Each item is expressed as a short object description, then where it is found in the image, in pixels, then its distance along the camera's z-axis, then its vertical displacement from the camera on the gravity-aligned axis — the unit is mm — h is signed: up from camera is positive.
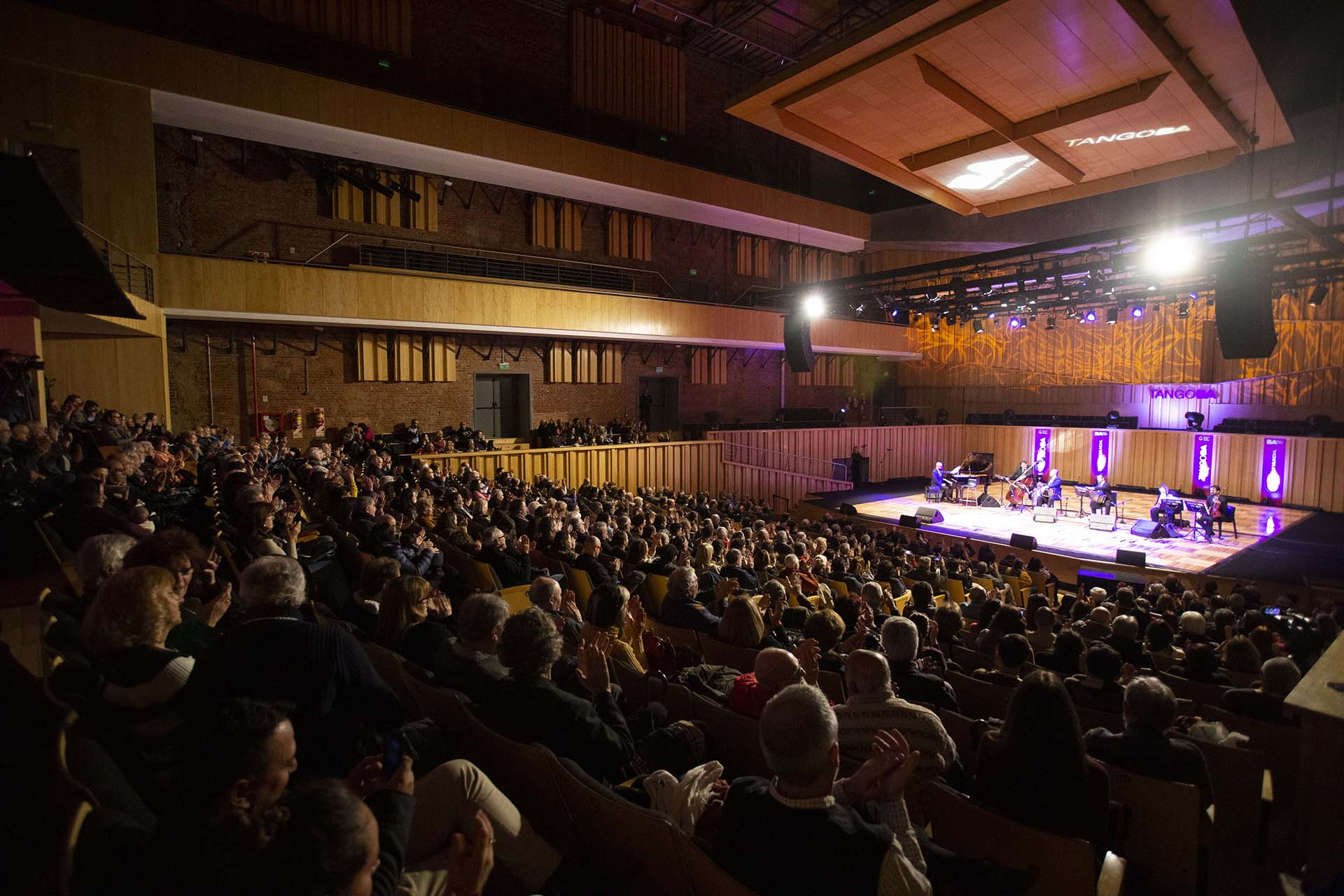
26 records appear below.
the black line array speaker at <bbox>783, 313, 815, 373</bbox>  10664 +1049
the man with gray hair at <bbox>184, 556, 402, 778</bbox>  1884 -786
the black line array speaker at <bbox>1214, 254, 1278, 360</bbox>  6574 +1004
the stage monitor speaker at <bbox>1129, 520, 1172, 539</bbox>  12453 -2304
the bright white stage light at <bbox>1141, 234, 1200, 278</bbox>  7777 +1886
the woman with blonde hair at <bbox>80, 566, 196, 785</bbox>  1792 -735
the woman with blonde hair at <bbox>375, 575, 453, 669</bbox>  2938 -987
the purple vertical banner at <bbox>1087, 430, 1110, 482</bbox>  18406 -1295
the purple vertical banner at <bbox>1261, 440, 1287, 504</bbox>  15414 -1453
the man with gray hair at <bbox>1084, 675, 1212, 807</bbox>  2436 -1259
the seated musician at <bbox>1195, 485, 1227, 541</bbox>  12227 -1969
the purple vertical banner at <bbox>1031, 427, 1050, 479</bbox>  19328 -1262
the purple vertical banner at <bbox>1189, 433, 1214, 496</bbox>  16641 -1410
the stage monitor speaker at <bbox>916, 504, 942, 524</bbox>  13594 -2227
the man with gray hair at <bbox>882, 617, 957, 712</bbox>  3160 -1281
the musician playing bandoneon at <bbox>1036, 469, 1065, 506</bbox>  14711 -1872
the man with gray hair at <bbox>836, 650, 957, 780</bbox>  2332 -1106
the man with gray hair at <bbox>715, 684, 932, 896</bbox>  1546 -1013
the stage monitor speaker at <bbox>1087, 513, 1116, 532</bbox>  13266 -2298
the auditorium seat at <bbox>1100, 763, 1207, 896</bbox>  2221 -1450
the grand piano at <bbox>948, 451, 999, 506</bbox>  16448 -1786
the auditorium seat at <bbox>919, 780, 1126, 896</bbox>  1796 -1261
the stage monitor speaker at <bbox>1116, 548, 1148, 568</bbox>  9977 -2268
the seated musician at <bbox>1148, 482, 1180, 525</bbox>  12797 -2009
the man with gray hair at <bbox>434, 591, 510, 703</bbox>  2523 -928
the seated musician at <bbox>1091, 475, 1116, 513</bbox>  13750 -1881
